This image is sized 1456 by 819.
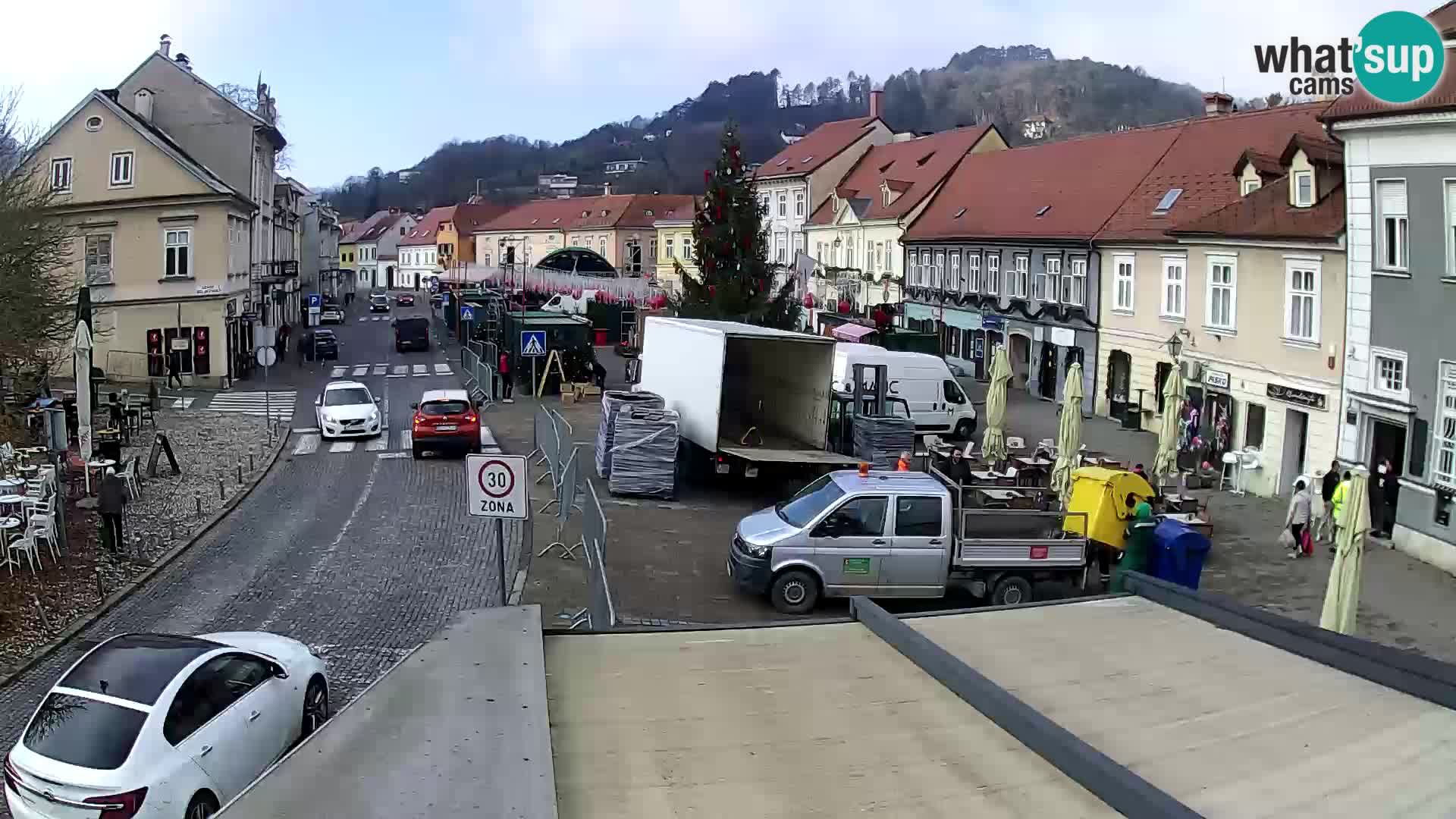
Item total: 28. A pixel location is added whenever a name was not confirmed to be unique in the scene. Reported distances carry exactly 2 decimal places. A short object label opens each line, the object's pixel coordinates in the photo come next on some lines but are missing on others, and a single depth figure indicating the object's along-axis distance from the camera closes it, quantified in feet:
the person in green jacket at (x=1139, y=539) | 56.54
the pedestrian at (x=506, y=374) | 136.15
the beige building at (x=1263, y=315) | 78.69
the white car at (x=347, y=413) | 104.63
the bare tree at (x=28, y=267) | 74.08
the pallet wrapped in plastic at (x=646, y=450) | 77.05
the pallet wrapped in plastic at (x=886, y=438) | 81.25
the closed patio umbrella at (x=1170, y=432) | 73.82
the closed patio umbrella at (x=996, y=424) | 82.79
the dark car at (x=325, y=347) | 179.22
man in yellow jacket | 60.01
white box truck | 75.92
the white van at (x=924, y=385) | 103.55
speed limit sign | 42.04
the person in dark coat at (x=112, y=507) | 59.82
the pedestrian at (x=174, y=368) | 138.00
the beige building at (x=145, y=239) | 134.62
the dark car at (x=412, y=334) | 193.88
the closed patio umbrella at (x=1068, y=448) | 68.59
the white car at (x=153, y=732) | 28.37
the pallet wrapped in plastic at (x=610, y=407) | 79.20
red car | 93.66
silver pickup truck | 52.65
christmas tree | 148.87
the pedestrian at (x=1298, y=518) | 65.67
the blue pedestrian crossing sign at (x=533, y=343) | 123.75
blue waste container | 55.26
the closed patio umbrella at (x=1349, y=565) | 41.52
